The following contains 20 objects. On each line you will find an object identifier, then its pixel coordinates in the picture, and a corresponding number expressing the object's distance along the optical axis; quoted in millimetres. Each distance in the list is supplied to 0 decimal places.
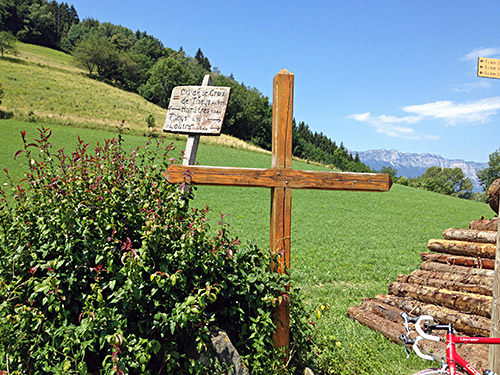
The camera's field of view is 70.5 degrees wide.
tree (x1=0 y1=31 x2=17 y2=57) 65000
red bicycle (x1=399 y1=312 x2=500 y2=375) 2354
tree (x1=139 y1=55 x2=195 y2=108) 80000
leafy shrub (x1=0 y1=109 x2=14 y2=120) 36375
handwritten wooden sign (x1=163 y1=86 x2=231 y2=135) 4180
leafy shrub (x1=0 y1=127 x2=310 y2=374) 2777
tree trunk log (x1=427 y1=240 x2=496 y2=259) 5699
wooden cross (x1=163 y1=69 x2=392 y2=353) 3572
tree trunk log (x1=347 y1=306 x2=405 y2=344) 5113
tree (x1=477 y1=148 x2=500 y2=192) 93625
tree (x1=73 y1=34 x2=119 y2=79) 83750
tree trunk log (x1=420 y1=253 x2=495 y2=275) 5680
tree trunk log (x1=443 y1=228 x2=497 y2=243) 5805
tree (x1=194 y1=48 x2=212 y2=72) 133938
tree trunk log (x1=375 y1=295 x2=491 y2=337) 4762
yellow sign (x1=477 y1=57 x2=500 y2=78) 3373
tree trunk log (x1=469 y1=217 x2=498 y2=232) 6005
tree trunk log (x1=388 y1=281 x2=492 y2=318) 4924
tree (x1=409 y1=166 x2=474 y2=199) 110744
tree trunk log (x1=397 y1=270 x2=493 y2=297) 5164
